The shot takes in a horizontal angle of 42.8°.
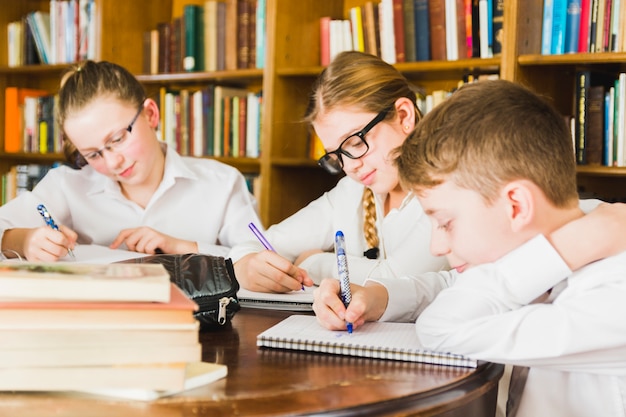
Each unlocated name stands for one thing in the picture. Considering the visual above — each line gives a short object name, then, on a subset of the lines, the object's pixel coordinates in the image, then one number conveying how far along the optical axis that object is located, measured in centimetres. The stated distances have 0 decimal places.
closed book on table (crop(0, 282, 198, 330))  80
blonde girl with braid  179
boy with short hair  104
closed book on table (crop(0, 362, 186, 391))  81
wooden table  81
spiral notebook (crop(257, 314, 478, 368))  105
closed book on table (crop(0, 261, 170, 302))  80
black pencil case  122
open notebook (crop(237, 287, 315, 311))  147
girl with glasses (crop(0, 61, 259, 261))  215
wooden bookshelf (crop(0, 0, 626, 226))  272
